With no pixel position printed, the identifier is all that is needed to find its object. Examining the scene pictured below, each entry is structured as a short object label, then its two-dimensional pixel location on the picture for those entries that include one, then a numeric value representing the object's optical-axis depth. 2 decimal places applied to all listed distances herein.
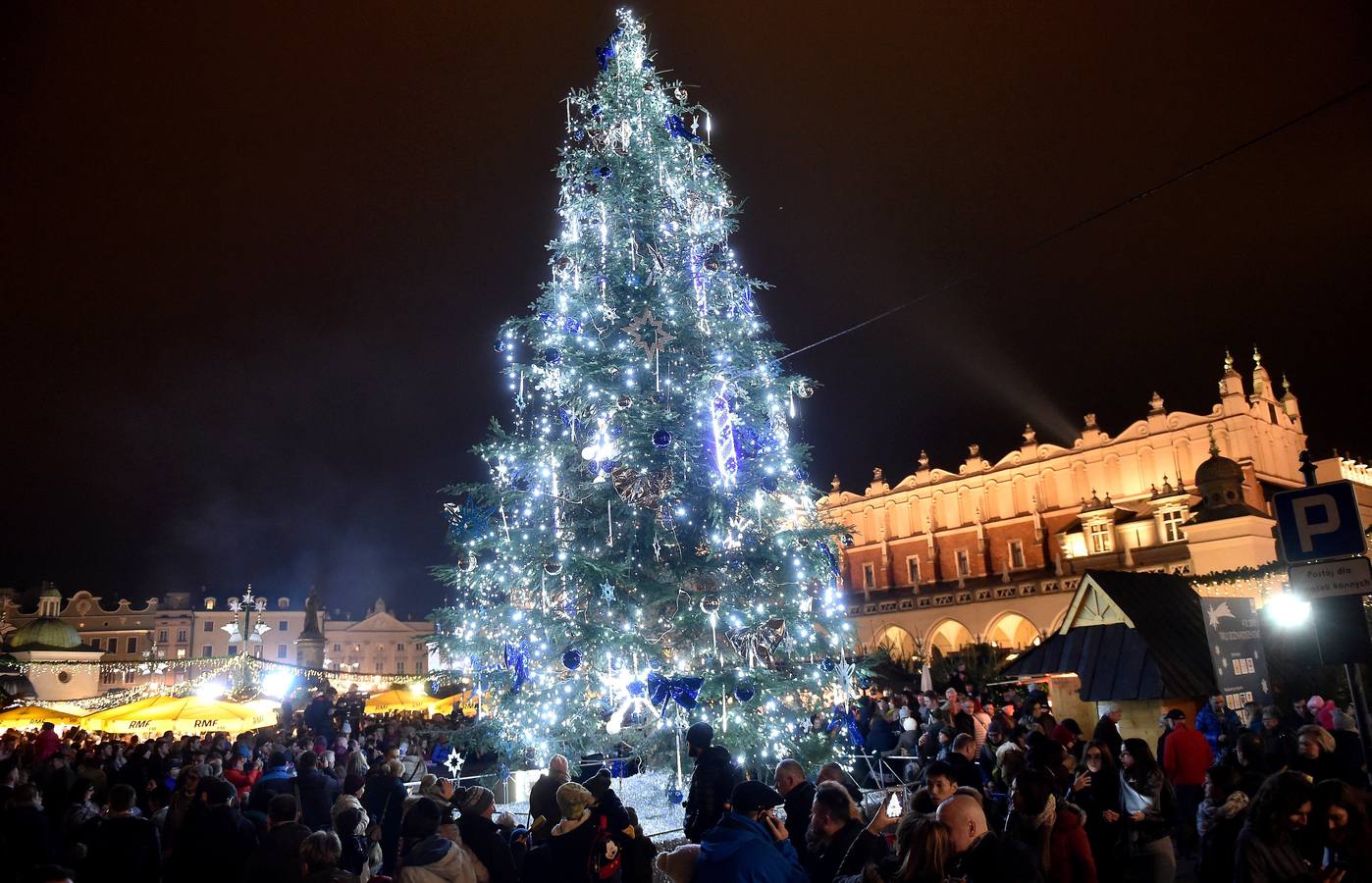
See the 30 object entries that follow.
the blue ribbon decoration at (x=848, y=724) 10.39
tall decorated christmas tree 10.17
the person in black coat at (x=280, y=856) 4.71
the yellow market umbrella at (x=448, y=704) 31.11
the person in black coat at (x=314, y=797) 7.54
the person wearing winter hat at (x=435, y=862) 4.32
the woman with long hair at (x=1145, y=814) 5.70
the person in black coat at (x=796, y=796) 5.50
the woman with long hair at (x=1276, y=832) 4.19
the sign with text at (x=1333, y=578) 6.06
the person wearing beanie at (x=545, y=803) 5.16
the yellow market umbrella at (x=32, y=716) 22.86
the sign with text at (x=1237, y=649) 9.29
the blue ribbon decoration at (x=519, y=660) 10.49
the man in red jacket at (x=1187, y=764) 8.03
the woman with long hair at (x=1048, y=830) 4.57
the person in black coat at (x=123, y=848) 5.17
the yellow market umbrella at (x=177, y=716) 18.67
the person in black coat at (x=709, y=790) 5.72
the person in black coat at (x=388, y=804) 7.45
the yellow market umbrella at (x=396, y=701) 26.90
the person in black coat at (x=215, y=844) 5.45
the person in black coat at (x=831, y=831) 4.34
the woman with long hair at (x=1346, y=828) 4.30
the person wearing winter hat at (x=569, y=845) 4.45
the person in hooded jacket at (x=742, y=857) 3.72
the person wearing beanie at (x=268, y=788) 7.13
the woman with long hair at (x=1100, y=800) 5.77
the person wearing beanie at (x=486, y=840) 5.12
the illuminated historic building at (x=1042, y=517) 45.72
